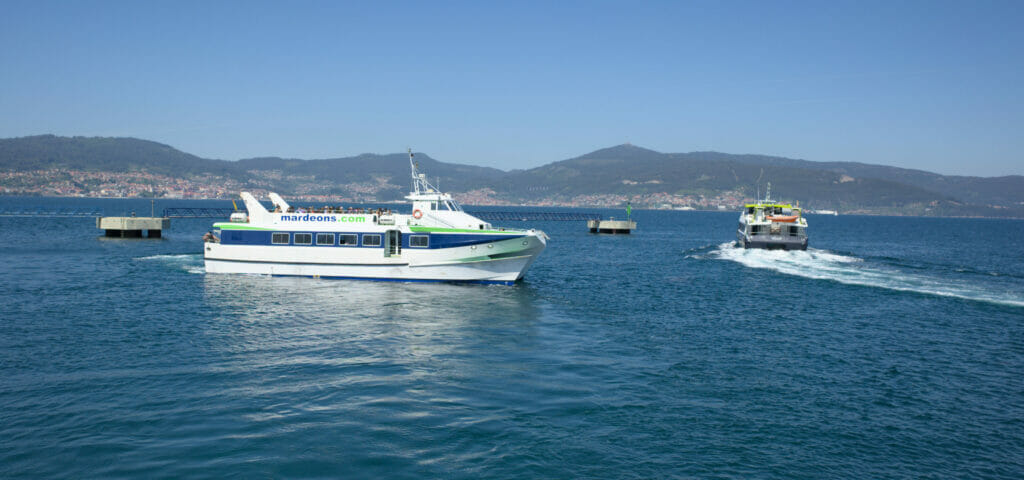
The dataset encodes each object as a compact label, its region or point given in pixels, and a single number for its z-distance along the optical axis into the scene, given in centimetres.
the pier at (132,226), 7006
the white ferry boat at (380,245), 3672
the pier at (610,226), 10369
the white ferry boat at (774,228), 6425
